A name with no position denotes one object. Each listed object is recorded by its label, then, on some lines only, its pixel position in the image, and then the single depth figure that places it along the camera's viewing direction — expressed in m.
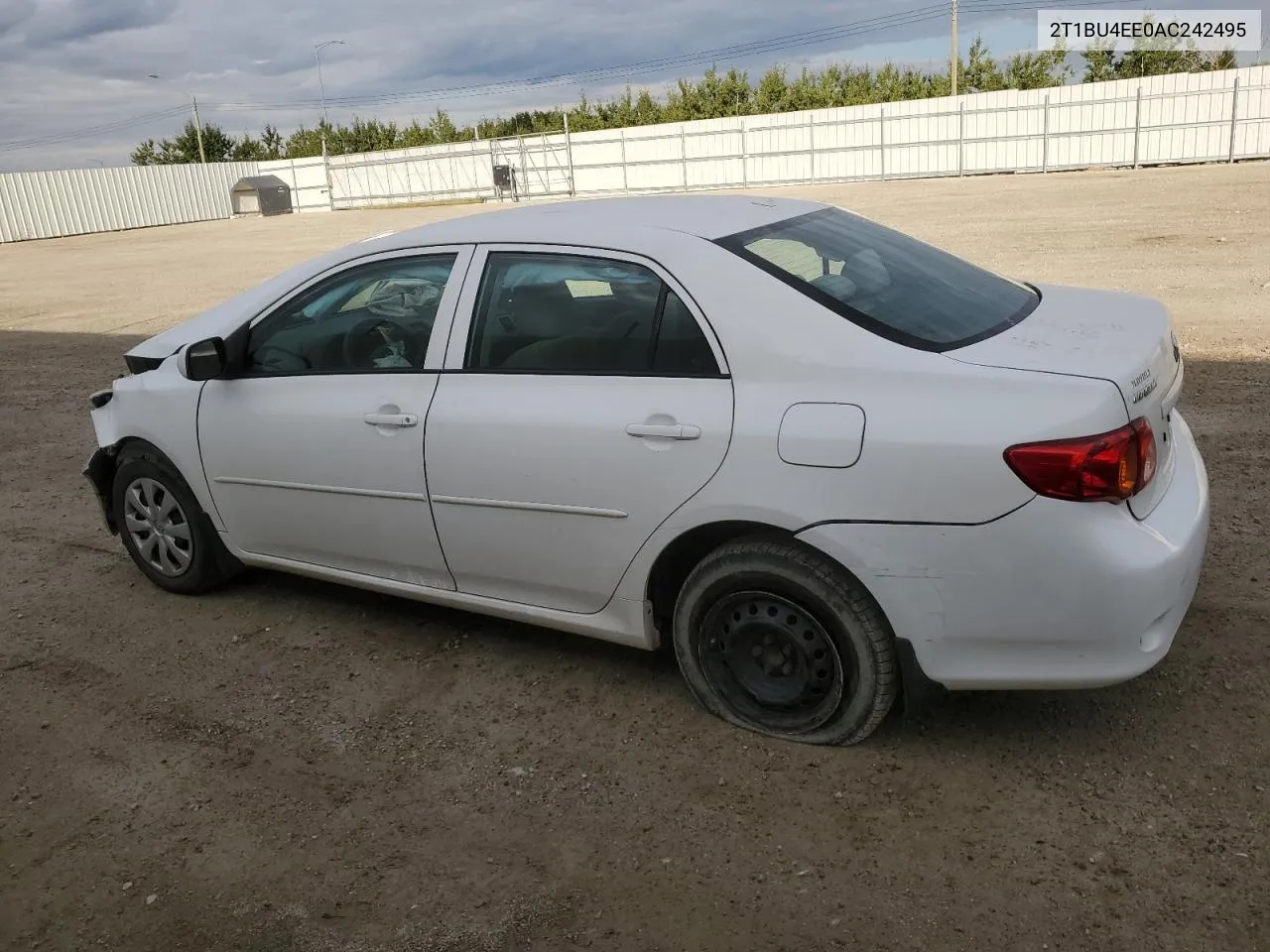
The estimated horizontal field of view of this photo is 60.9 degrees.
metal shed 50.22
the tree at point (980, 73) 49.19
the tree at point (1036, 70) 47.00
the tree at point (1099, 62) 44.44
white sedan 2.82
